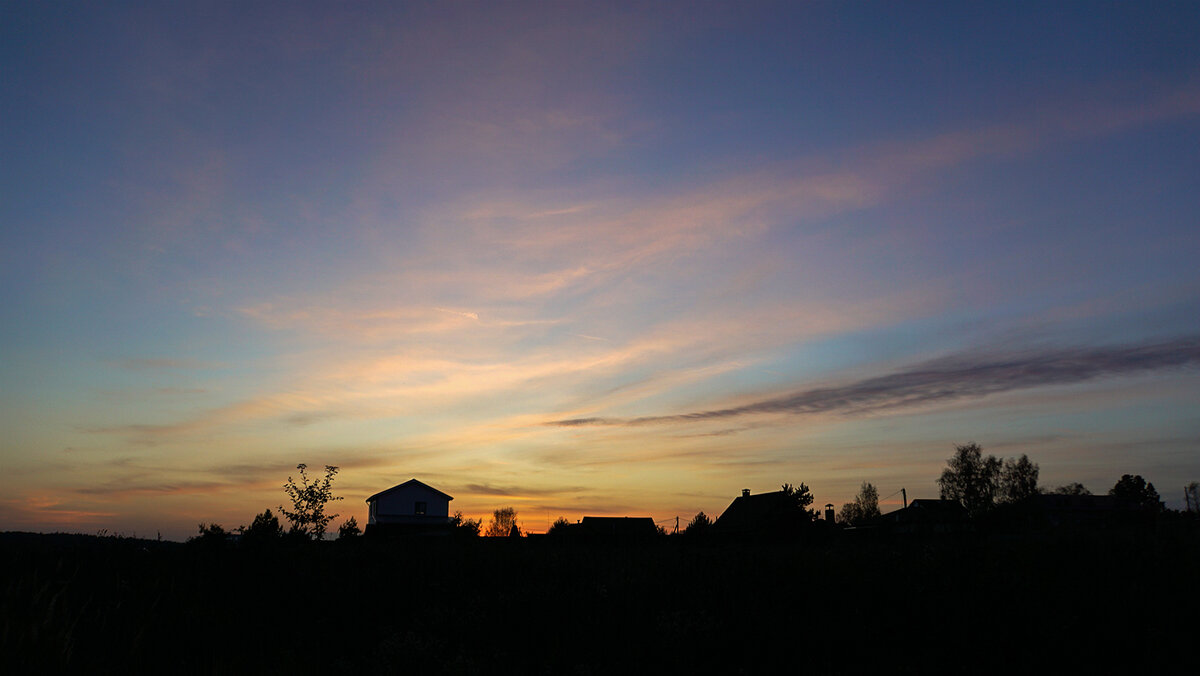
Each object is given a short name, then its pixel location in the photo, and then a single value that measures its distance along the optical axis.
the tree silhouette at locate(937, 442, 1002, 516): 108.19
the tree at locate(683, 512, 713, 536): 54.47
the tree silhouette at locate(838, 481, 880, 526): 154.38
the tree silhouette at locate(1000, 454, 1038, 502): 109.25
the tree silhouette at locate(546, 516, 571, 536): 70.51
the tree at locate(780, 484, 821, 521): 42.75
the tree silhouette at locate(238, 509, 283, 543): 23.55
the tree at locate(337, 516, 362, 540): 38.13
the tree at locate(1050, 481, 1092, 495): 146.00
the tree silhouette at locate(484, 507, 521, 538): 120.36
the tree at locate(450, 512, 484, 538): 63.43
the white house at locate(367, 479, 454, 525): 75.62
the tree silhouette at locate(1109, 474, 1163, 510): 160.16
